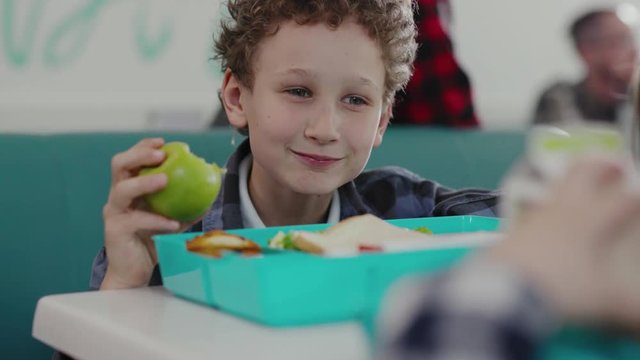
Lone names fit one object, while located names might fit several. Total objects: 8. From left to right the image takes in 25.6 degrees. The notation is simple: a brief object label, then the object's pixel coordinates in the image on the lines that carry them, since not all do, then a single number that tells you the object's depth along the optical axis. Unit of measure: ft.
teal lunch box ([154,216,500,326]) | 2.87
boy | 4.27
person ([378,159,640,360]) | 1.25
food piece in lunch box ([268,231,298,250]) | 3.21
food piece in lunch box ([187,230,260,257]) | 3.18
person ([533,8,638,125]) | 8.87
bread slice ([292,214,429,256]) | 3.09
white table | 2.76
